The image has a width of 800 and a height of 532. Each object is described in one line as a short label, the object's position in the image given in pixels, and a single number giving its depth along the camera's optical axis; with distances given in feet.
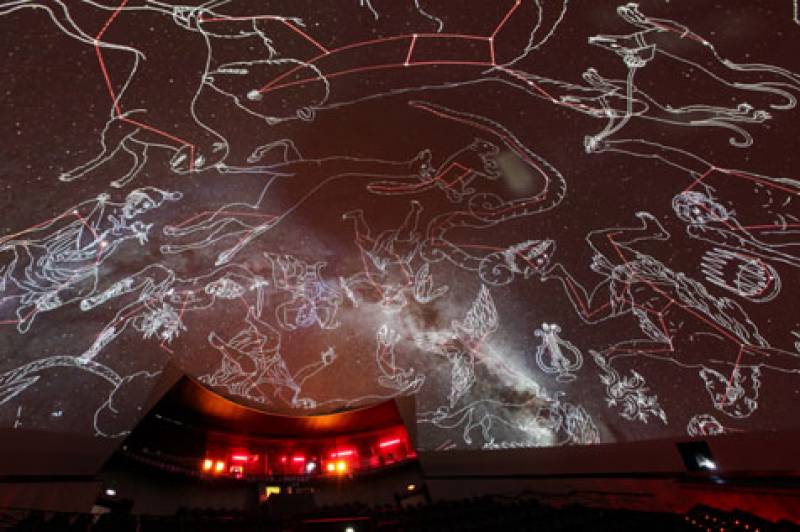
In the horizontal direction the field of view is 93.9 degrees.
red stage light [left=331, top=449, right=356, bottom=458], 57.62
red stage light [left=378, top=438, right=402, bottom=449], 56.65
